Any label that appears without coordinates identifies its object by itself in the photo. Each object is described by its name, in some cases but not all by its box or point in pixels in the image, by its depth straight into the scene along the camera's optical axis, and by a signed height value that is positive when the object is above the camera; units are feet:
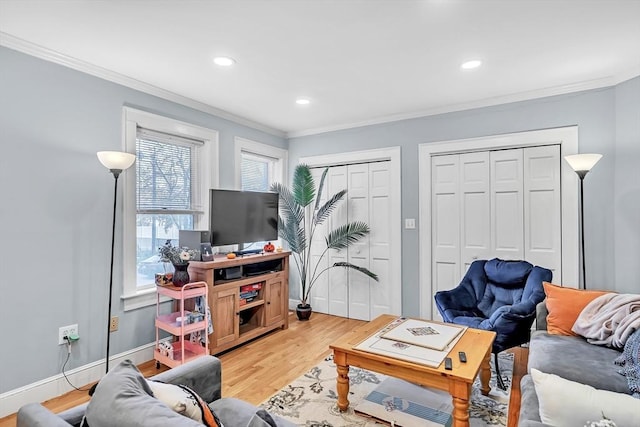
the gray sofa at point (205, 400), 3.63 -2.40
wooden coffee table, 5.98 -2.82
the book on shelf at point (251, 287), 11.78 -2.43
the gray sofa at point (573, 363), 6.05 -2.80
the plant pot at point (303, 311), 14.39 -3.92
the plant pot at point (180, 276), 9.87 -1.68
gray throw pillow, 3.13 -1.81
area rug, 7.19 -4.21
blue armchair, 8.46 -2.30
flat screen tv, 11.24 +0.01
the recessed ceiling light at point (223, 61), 8.56 +3.93
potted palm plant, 13.99 -0.23
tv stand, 10.53 -2.63
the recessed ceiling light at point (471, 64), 8.86 +4.00
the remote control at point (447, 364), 6.19 -2.66
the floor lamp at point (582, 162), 9.30 +1.51
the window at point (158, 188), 9.88 +0.92
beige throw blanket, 7.11 -2.19
